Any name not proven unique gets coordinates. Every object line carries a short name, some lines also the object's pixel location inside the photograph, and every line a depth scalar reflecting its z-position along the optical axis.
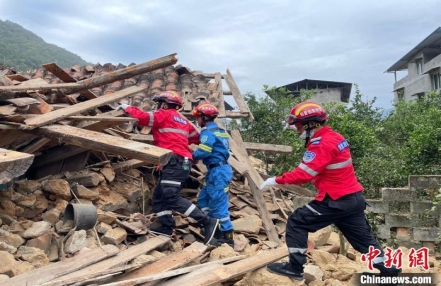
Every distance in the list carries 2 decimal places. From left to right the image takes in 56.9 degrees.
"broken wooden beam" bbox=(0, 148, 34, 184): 2.99
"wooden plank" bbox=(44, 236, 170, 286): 3.16
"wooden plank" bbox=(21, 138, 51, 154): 4.62
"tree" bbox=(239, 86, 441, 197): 7.59
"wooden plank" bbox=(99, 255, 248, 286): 3.17
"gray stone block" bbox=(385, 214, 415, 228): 5.96
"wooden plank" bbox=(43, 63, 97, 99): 5.58
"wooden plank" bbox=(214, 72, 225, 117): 7.65
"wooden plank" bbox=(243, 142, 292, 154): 7.35
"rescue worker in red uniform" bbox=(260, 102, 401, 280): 3.94
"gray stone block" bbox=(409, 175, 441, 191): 5.84
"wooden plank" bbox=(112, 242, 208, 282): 3.53
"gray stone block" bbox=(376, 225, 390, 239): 6.05
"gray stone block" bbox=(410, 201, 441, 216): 5.84
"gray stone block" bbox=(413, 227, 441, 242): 5.82
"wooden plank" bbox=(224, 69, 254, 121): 7.84
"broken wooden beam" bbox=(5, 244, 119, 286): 3.14
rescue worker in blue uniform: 5.27
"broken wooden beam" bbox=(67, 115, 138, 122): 4.57
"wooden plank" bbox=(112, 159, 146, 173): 5.67
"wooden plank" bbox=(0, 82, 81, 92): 4.41
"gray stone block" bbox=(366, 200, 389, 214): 6.04
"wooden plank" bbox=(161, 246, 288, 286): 3.47
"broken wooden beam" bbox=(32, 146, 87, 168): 5.16
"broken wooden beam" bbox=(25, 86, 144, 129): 4.12
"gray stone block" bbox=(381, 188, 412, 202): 5.93
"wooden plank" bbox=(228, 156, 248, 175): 6.17
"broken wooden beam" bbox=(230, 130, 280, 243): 5.73
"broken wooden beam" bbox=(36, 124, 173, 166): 3.91
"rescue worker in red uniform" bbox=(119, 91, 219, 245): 5.00
